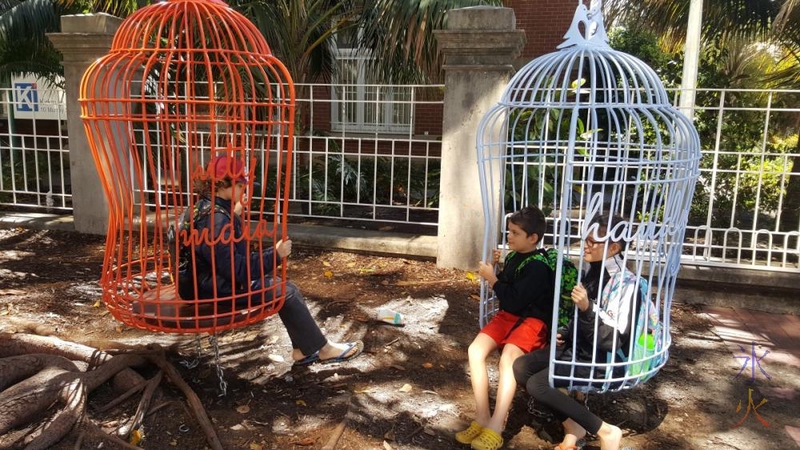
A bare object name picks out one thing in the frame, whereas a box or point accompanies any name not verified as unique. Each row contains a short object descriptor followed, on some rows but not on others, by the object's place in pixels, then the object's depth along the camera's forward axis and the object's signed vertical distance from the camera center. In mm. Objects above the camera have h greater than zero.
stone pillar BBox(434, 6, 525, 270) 5230 +536
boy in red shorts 2961 -769
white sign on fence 7207 +562
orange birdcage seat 2945 -45
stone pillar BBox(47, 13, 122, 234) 6355 +576
